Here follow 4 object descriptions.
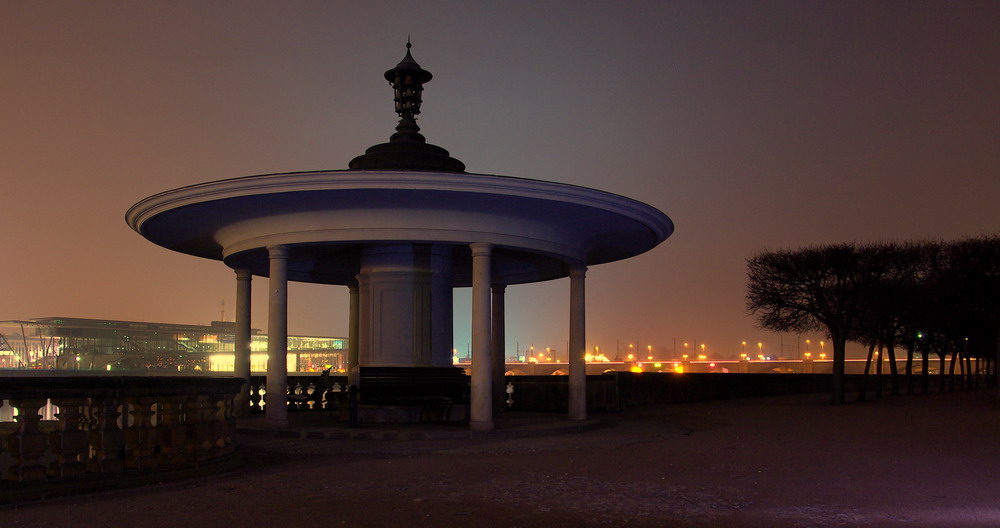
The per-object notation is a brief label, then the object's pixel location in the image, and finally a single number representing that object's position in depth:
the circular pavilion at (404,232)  17.25
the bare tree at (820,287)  34.94
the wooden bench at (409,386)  20.09
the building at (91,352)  183.12
